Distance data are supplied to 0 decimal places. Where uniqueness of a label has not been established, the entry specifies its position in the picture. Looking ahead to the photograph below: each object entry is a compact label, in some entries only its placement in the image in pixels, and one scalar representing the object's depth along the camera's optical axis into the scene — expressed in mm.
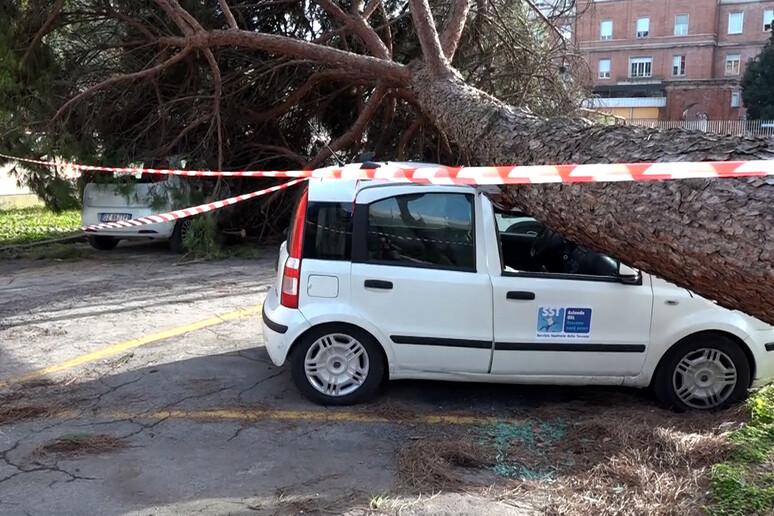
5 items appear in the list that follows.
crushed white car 4516
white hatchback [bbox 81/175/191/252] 10500
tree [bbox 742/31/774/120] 50375
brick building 66062
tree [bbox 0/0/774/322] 5023
